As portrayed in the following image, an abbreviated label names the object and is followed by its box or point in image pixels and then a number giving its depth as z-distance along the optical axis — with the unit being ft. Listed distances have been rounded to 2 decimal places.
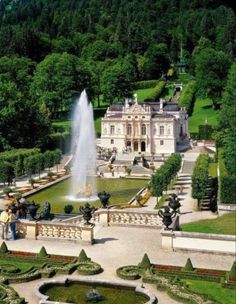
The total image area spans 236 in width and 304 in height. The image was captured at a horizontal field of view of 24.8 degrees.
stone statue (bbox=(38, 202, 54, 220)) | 97.76
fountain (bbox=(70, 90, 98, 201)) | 145.69
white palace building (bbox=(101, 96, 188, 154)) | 264.11
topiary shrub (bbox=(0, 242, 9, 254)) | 81.46
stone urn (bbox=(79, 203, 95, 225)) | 86.74
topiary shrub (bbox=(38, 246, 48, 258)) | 79.45
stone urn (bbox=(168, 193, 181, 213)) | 89.66
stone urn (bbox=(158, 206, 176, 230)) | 83.25
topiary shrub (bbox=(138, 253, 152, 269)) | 74.08
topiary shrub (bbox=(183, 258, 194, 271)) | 72.69
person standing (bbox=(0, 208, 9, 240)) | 89.58
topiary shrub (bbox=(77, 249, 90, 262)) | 77.36
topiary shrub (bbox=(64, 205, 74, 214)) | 120.37
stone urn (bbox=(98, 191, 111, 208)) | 99.71
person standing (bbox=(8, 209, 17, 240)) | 89.66
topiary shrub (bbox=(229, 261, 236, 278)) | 68.59
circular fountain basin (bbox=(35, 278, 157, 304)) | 63.87
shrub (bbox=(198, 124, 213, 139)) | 286.46
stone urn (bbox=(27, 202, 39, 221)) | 90.33
